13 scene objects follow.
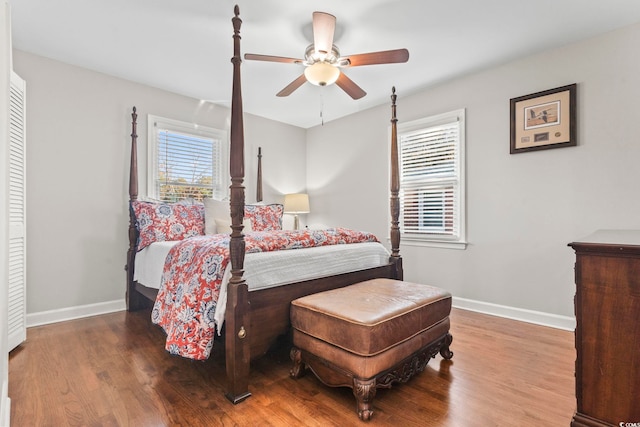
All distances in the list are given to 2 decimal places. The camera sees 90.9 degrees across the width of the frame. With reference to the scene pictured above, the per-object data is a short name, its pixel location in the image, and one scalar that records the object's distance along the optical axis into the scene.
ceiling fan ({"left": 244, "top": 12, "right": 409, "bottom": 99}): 2.20
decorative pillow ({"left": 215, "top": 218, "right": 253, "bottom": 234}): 3.17
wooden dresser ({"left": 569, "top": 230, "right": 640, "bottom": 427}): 1.16
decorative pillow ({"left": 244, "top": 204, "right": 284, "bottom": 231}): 3.53
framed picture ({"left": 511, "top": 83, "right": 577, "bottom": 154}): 2.73
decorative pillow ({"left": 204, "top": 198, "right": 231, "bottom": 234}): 3.24
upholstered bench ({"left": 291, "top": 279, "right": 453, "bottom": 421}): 1.58
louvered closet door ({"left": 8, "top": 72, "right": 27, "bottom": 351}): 2.41
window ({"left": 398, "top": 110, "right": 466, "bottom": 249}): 3.47
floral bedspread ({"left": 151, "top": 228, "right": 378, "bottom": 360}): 1.77
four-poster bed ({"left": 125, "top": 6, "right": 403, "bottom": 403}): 1.72
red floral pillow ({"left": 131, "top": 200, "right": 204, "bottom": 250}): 3.04
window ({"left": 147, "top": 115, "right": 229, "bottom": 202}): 3.65
